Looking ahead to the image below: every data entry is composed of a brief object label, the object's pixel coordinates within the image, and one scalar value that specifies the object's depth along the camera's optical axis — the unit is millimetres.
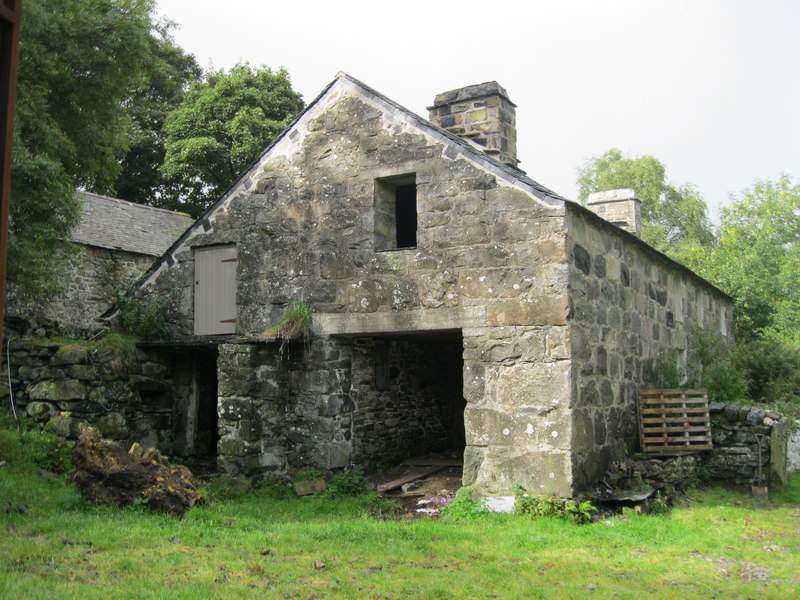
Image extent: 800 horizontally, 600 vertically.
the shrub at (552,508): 8734
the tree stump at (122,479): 8320
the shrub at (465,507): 9008
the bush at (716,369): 12281
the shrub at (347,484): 10172
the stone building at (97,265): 16547
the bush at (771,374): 15211
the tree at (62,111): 11273
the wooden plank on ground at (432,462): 11656
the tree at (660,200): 35281
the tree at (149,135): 26547
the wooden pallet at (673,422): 10570
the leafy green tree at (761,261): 22250
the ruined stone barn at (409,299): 9273
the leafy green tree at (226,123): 22891
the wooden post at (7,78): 4020
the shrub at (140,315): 12109
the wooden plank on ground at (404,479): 10516
